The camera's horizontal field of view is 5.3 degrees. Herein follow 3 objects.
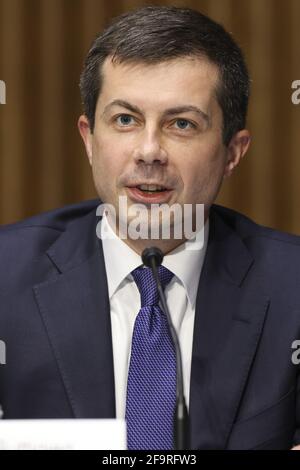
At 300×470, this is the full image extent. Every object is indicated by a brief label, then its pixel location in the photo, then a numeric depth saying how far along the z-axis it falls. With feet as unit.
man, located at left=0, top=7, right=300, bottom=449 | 11.14
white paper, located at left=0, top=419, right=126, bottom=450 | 10.39
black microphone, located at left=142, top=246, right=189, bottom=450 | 10.51
